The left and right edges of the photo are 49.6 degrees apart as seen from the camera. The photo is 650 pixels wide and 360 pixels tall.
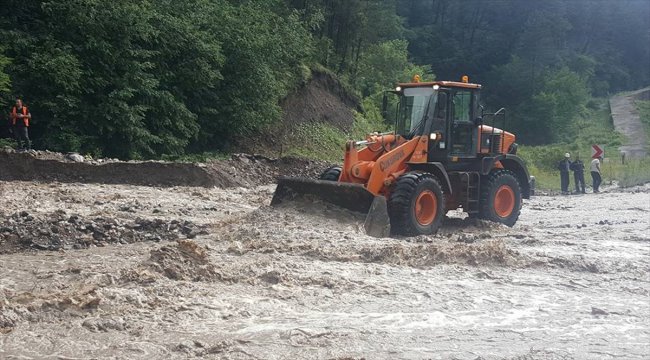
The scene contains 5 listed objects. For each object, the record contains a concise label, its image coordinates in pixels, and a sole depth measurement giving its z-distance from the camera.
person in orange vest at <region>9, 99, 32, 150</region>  18.19
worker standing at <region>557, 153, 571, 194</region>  27.42
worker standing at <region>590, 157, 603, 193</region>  27.37
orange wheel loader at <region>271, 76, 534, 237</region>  12.38
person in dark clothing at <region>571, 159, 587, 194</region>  26.97
